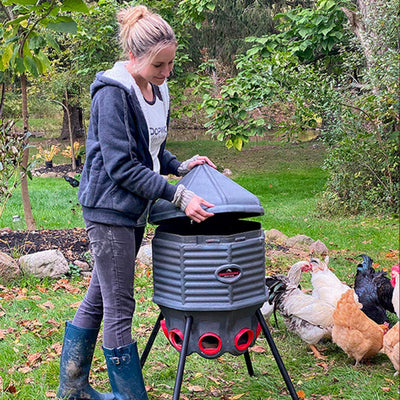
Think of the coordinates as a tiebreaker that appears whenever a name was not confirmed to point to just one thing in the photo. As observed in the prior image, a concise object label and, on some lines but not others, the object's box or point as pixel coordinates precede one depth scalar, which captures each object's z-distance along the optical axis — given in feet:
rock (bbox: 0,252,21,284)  16.35
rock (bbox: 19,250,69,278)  16.87
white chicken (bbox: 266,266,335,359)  12.07
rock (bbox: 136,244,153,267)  19.16
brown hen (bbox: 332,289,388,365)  10.95
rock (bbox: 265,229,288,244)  23.65
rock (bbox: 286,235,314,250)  22.91
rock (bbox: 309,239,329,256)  21.73
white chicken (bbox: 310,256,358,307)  12.57
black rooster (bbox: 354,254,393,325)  12.80
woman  7.90
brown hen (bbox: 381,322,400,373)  7.79
